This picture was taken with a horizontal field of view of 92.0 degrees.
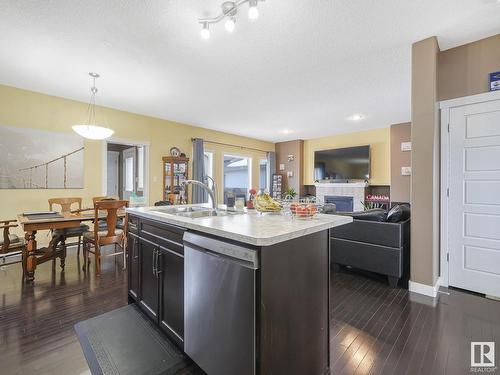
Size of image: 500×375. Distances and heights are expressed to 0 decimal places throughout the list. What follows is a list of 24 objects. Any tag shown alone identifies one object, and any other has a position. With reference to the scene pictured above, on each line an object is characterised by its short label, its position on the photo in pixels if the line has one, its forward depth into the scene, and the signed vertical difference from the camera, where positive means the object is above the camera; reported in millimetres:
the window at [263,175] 8227 +399
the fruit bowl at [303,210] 1563 -154
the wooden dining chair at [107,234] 2949 -629
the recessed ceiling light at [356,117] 5176 +1533
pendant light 3180 +752
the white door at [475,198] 2396 -118
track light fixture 1854 +1471
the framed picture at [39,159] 3648 +445
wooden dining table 2631 -465
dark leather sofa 2615 -675
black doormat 1513 -1124
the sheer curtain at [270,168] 8125 +624
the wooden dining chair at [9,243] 2598 -638
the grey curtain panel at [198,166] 5934 +504
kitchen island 1088 -549
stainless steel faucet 2086 -48
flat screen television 6414 +645
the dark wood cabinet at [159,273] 1561 -635
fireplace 6426 -164
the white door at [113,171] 6844 +443
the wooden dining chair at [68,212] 3299 -478
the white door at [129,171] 5841 +395
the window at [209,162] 6594 +676
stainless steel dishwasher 1096 -605
